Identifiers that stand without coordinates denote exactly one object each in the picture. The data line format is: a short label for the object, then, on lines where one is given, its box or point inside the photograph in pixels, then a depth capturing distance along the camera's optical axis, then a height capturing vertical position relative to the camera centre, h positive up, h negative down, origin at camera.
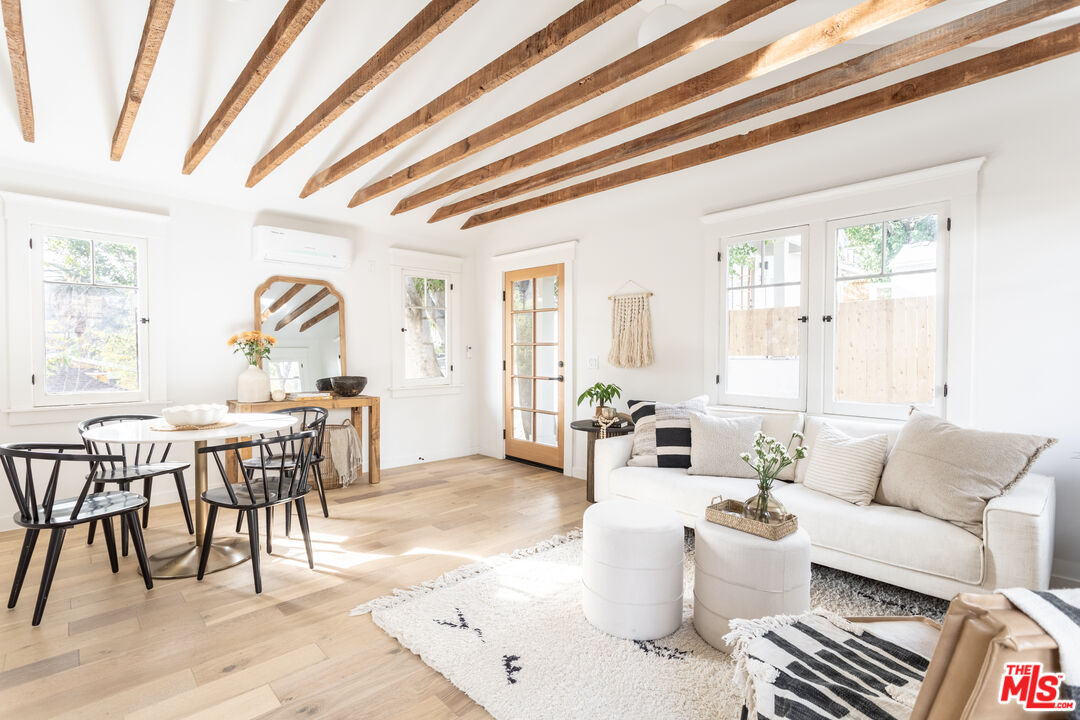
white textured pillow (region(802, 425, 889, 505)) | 2.62 -0.60
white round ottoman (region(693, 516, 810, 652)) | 1.95 -0.86
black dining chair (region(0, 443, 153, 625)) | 2.24 -0.72
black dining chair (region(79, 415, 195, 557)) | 2.79 -0.67
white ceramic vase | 4.16 -0.27
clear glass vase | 2.07 -0.62
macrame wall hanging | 4.32 +0.17
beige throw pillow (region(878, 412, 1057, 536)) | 2.24 -0.53
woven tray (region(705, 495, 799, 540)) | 1.99 -0.67
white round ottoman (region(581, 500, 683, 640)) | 2.11 -0.91
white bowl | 2.75 -0.34
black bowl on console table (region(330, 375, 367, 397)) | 4.60 -0.29
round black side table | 4.00 -0.62
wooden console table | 4.45 -0.56
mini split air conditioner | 4.38 +0.90
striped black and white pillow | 3.35 -0.55
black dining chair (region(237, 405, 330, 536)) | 3.10 -0.64
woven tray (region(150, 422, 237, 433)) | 2.71 -0.40
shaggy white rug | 1.76 -1.17
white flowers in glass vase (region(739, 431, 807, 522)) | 2.07 -0.57
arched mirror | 4.56 +0.21
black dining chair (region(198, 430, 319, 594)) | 2.56 -0.74
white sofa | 2.02 -0.80
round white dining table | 2.54 -0.56
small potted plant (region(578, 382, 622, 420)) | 4.08 -0.35
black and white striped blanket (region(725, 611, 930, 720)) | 1.13 -0.76
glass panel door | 5.14 -0.13
